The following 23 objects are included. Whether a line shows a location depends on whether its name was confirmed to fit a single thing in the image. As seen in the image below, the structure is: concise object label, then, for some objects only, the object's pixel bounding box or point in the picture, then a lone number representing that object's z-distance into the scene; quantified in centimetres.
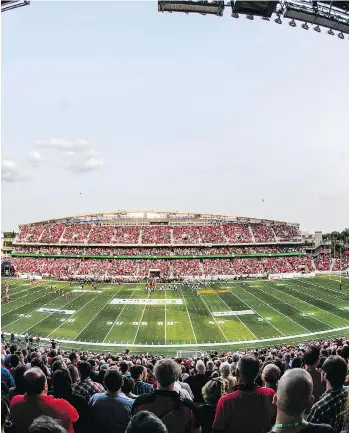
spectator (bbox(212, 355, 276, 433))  403
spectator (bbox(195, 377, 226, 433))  486
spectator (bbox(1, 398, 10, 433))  356
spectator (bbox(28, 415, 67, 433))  246
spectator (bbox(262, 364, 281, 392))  542
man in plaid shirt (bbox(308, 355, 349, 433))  399
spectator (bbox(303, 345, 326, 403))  609
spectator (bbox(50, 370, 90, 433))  470
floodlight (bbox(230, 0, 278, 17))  1442
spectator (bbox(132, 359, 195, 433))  402
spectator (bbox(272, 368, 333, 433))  311
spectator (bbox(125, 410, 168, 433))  248
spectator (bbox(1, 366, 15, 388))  663
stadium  2814
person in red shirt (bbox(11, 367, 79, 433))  424
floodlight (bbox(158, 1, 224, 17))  1491
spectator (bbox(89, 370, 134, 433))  479
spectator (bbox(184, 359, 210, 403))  709
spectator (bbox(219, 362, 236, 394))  606
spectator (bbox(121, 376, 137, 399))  634
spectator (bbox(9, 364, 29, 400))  593
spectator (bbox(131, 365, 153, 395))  682
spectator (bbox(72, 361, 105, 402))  571
